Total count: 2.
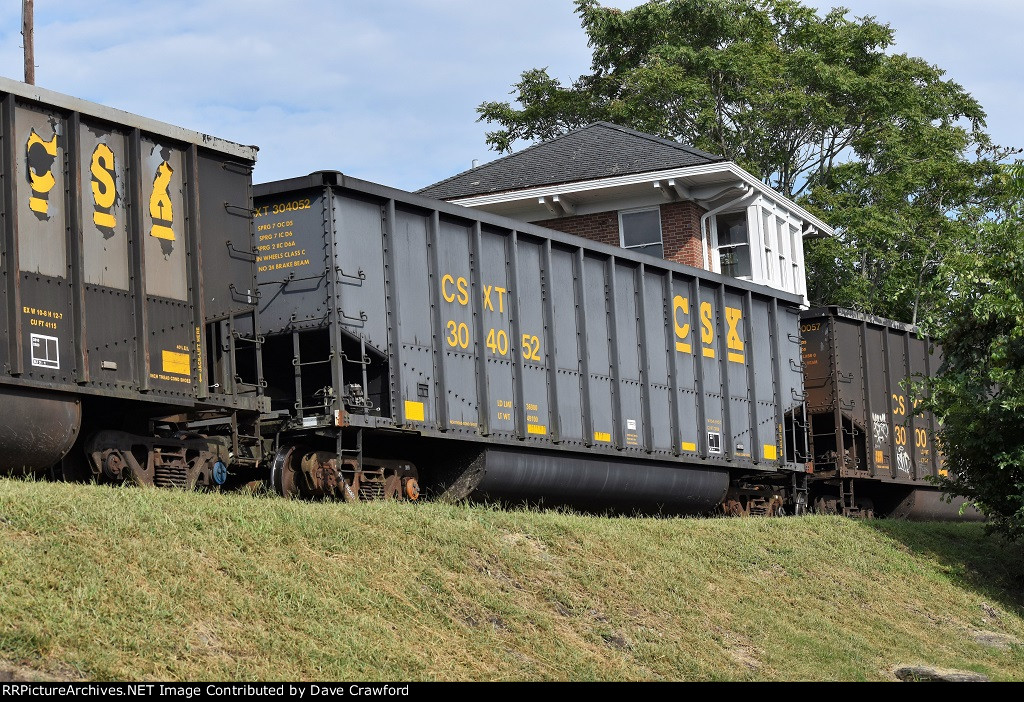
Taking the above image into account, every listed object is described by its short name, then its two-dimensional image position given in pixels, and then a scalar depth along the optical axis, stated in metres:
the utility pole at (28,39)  28.73
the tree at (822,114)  38.25
